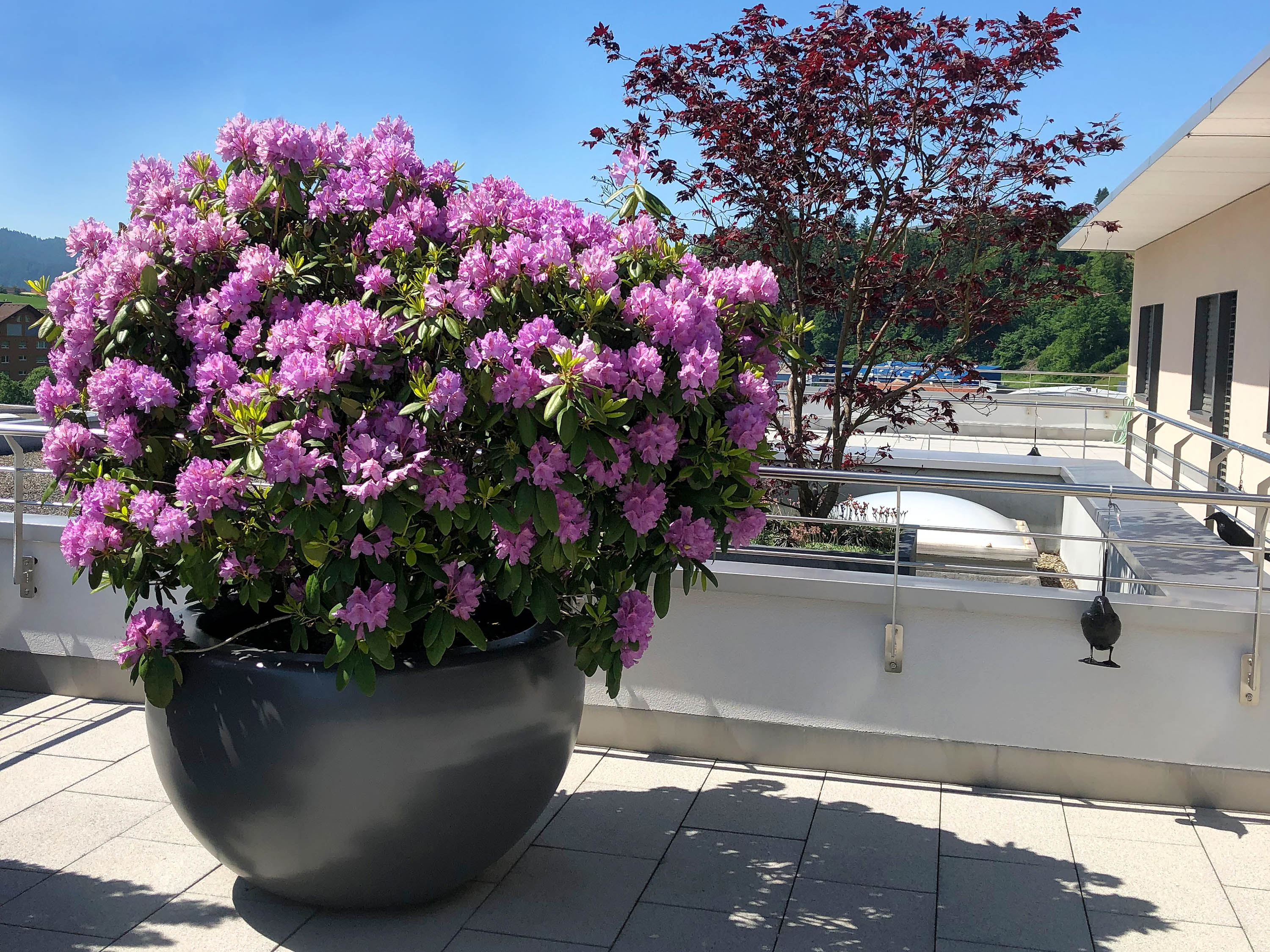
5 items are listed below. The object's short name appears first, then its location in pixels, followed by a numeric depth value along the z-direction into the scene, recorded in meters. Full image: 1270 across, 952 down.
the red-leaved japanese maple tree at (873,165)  6.56
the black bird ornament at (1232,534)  7.24
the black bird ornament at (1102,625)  4.05
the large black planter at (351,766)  2.84
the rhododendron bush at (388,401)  2.48
